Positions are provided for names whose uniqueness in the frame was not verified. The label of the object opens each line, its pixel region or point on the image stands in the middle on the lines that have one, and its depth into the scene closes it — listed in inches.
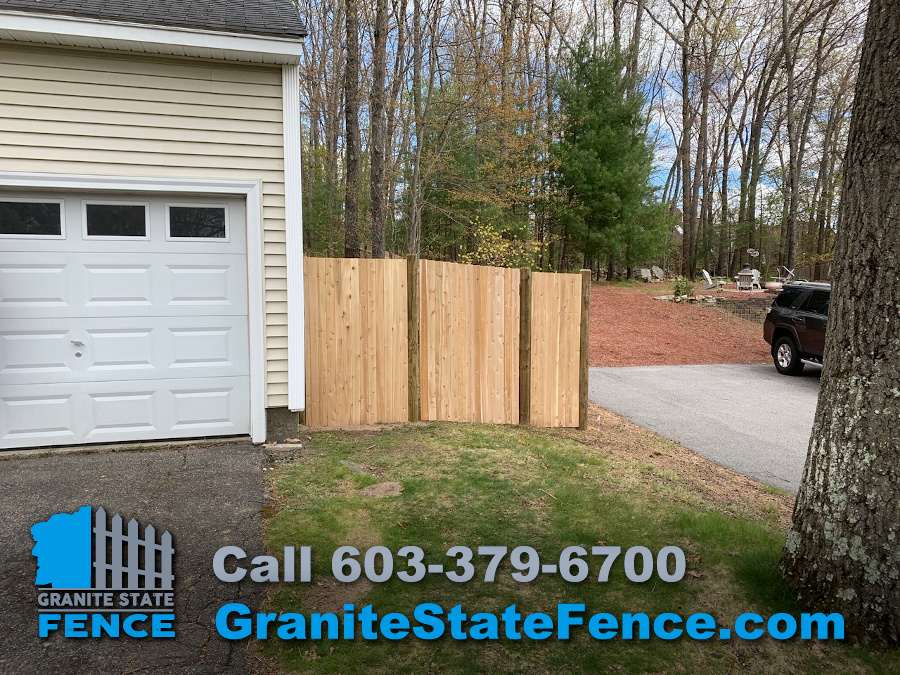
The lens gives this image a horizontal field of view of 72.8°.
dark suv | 414.9
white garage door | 205.2
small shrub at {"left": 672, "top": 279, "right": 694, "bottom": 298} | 714.8
